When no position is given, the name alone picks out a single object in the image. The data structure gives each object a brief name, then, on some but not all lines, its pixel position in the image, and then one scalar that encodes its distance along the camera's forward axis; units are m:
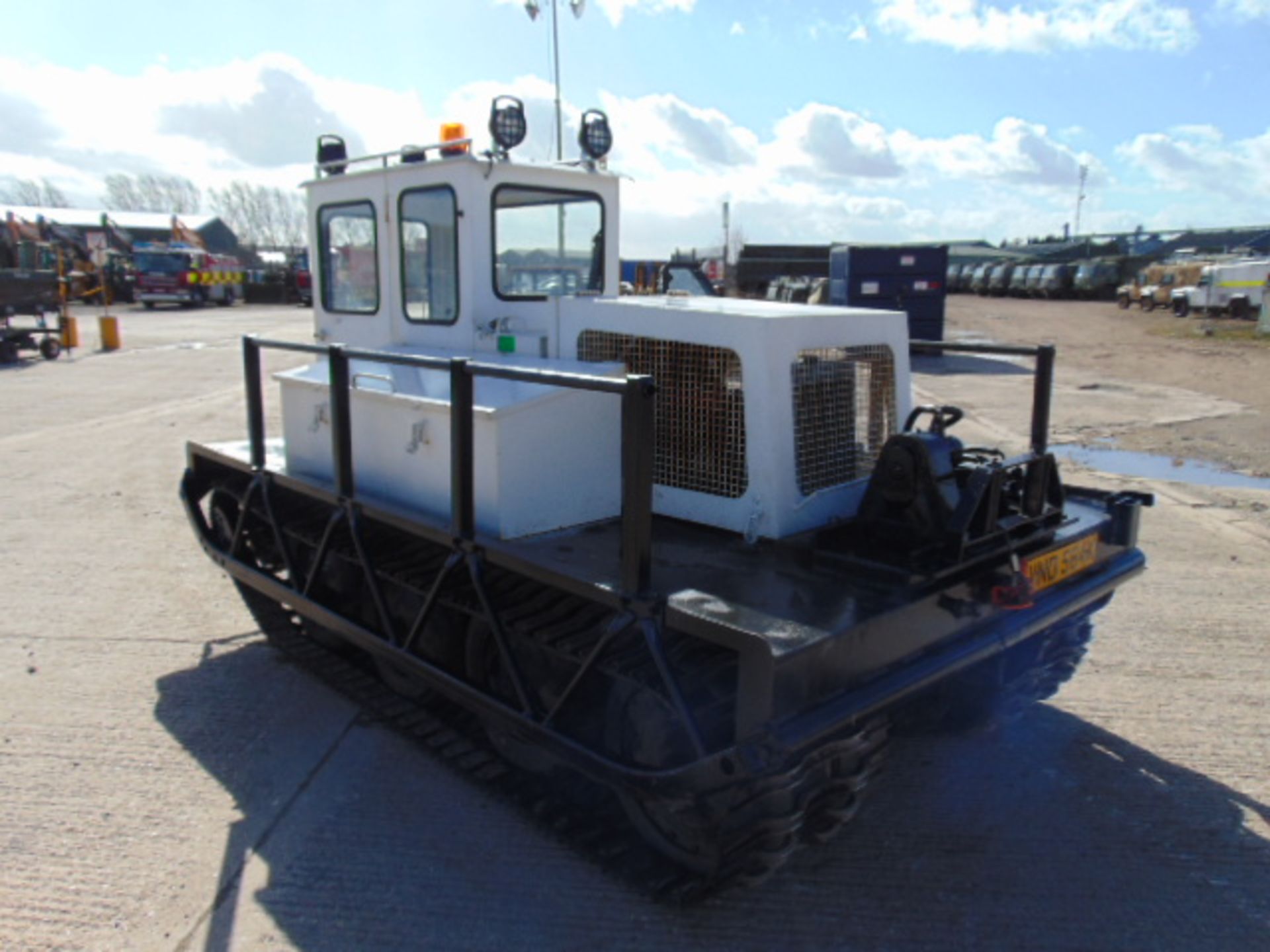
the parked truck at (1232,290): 27.88
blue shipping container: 18.47
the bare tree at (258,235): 81.44
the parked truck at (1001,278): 45.47
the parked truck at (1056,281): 42.69
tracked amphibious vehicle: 2.80
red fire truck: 34.72
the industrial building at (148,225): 55.28
